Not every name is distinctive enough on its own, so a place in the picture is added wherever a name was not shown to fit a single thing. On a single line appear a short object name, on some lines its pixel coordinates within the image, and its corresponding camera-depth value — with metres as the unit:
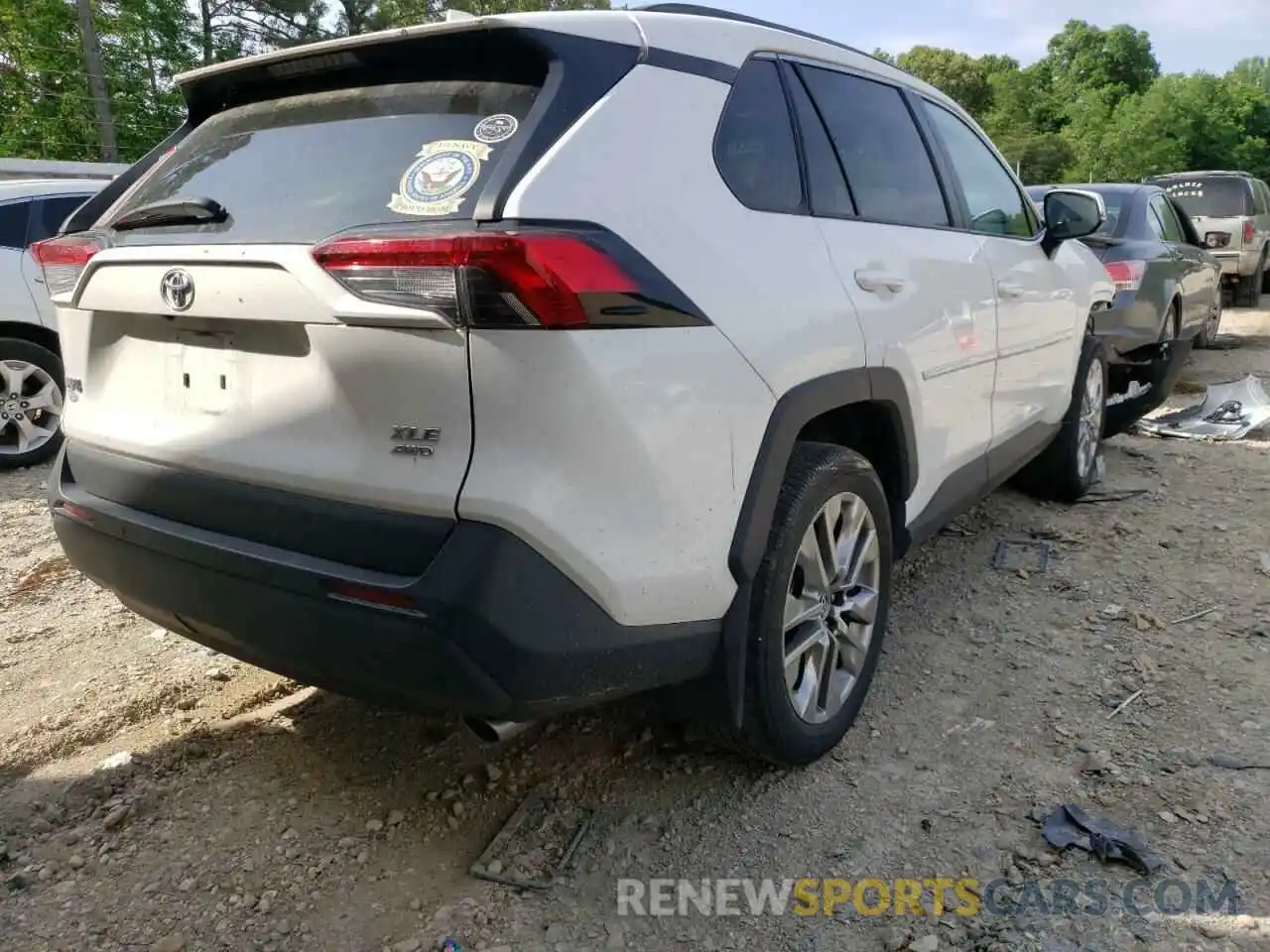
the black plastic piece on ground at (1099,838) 2.29
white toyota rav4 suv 1.79
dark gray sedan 6.54
